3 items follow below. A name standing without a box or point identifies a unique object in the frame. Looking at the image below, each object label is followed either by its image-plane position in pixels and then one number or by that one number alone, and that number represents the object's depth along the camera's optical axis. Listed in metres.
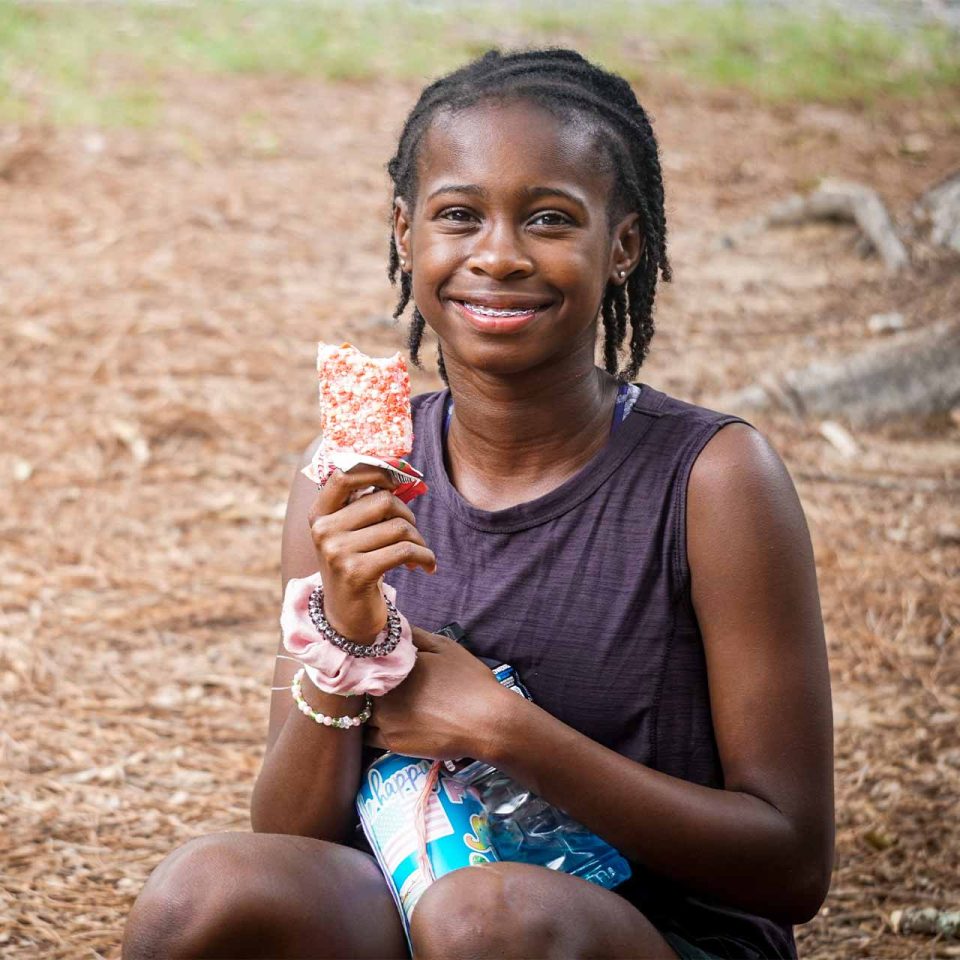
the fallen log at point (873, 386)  5.94
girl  2.16
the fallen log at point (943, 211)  7.30
